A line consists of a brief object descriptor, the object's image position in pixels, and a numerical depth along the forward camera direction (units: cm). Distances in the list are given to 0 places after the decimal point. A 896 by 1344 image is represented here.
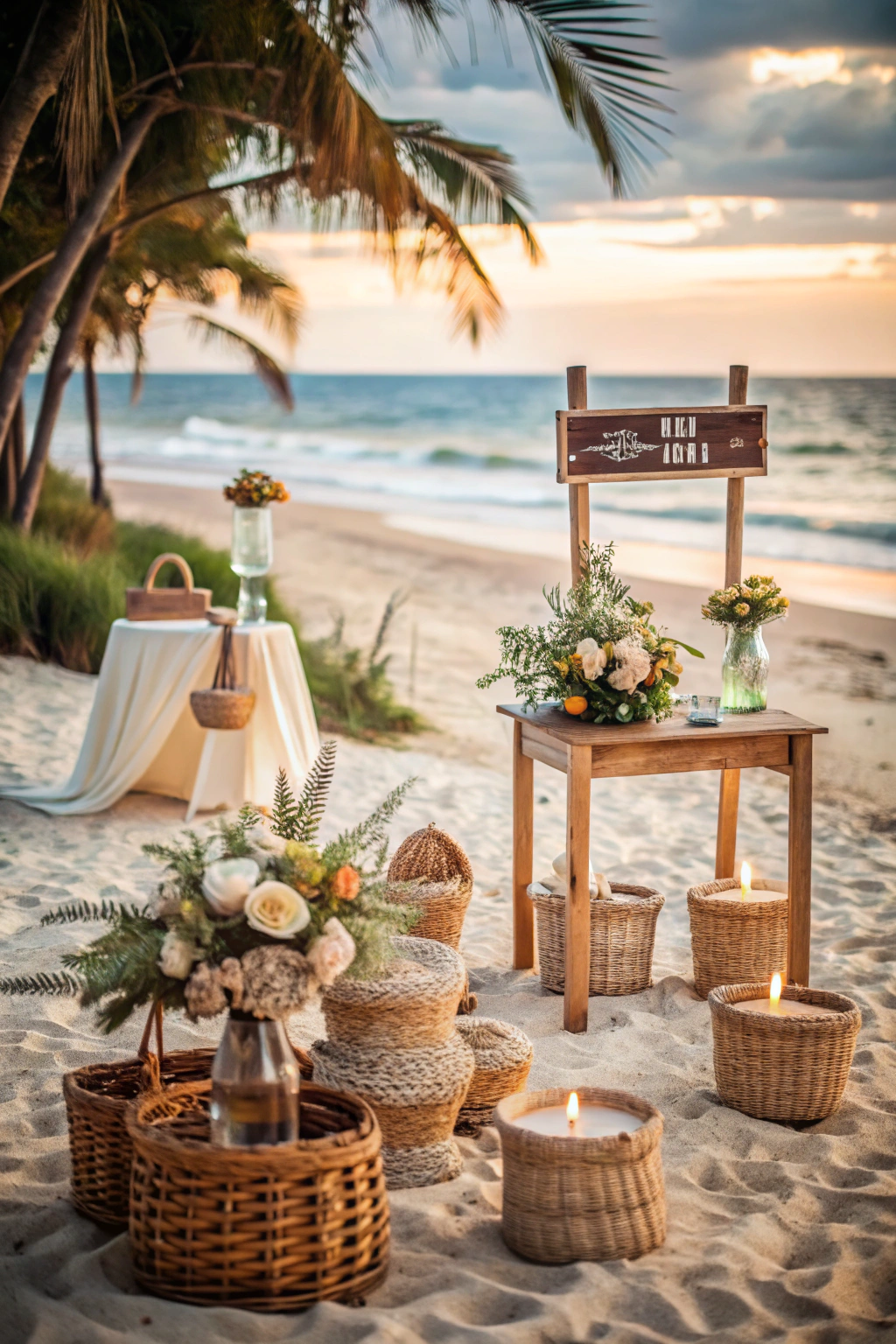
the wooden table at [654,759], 353
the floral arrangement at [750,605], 384
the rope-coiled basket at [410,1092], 251
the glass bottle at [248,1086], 211
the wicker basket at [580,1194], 227
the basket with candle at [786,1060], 296
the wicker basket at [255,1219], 201
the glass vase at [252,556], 553
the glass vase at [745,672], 390
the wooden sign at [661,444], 393
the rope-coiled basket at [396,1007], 249
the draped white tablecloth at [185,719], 541
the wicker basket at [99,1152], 234
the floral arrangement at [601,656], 354
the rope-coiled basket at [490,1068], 289
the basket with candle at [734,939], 380
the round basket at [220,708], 510
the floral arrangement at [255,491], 552
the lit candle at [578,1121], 235
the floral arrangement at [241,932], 204
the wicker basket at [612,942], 379
